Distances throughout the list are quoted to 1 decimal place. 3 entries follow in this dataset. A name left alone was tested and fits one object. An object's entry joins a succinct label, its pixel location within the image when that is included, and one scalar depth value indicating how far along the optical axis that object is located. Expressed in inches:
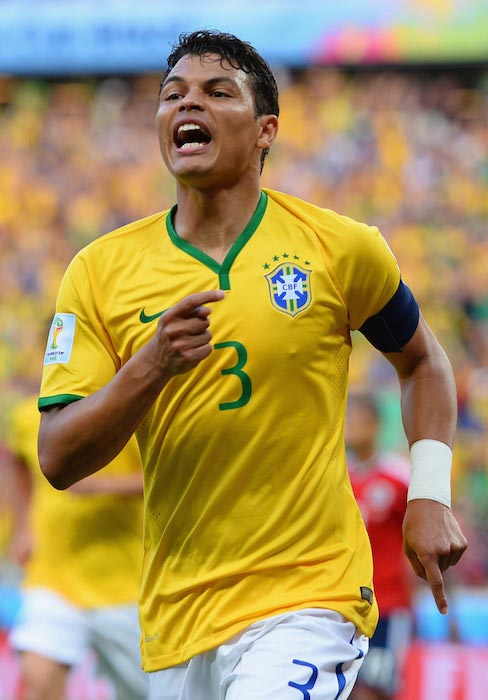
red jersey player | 534.3
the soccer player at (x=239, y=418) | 244.5
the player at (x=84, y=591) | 450.3
